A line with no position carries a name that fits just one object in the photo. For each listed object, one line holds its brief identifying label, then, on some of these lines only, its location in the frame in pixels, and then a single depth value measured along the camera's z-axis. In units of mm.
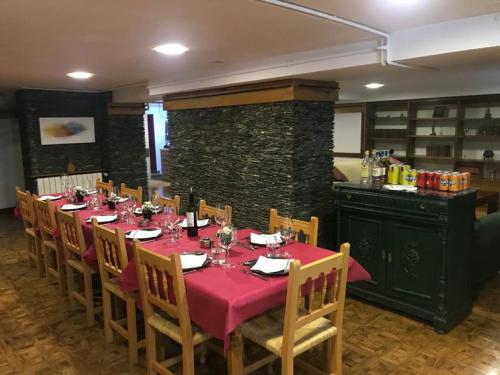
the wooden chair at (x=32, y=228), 3927
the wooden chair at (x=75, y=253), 2906
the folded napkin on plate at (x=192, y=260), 2142
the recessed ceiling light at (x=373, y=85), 5422
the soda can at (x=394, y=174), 3232
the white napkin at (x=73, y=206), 3682
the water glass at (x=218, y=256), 2217
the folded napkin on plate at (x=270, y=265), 2072
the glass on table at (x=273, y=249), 2287
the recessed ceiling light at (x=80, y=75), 4195
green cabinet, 2775
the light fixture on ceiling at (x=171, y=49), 2858
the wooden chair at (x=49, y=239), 3402
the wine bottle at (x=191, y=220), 2726
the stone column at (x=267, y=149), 3631
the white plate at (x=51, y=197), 4223
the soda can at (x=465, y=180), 2968
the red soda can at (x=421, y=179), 3061
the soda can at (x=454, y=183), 2885
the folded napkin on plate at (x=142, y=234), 2707
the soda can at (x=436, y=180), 2964
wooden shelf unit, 6535
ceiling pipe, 1990
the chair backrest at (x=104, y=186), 4559
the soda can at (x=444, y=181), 2900
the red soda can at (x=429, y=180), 3008
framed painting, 6020
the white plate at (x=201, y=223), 3000
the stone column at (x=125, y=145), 6449
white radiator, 5926
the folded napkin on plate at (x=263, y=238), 2484
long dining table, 1801
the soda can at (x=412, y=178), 3133
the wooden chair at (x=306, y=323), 1770
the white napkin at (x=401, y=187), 2984
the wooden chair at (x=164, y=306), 1926
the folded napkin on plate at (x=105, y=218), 3191
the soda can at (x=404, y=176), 3170
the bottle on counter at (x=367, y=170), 3420
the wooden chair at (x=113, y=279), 2418
